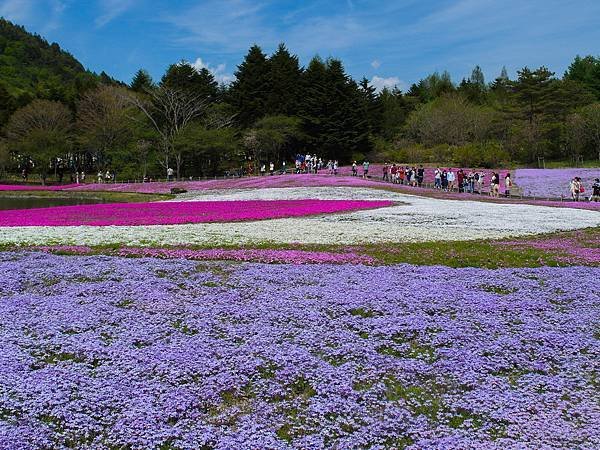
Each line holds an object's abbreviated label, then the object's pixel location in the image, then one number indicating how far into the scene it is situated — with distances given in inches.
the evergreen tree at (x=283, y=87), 3390.7
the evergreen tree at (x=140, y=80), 4406.5
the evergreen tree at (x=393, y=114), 3831.2
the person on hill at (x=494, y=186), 1574.8
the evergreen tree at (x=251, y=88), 3405.5
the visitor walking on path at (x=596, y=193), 1422.7
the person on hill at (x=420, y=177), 1927.9
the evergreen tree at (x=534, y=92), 3184.1
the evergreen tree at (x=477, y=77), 6703.3
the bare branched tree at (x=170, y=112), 2842.3
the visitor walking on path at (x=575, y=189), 1431.0
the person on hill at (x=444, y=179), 1940.7
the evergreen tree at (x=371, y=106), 3671.3
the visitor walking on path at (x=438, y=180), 1860.2
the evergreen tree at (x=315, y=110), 3235.7
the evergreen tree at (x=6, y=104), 3833.7
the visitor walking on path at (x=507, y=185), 1567.4
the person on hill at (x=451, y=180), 1776.6
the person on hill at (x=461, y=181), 1743.4
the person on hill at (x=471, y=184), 1738.8
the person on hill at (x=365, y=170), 2225.4
